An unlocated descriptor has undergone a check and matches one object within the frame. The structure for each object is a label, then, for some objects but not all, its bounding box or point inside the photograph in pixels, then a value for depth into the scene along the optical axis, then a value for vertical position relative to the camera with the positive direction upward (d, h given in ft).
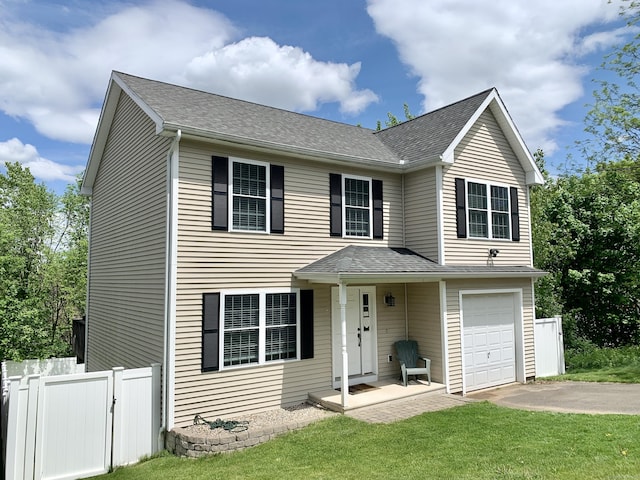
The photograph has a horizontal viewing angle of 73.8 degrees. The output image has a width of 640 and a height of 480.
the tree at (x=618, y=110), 48.70 +22.38
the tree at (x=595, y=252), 56.95 +5.07
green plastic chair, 33.45 -5.47
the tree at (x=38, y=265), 45.78 +4.09
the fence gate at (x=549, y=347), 41.91 -5.72
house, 27.32 +3.44
